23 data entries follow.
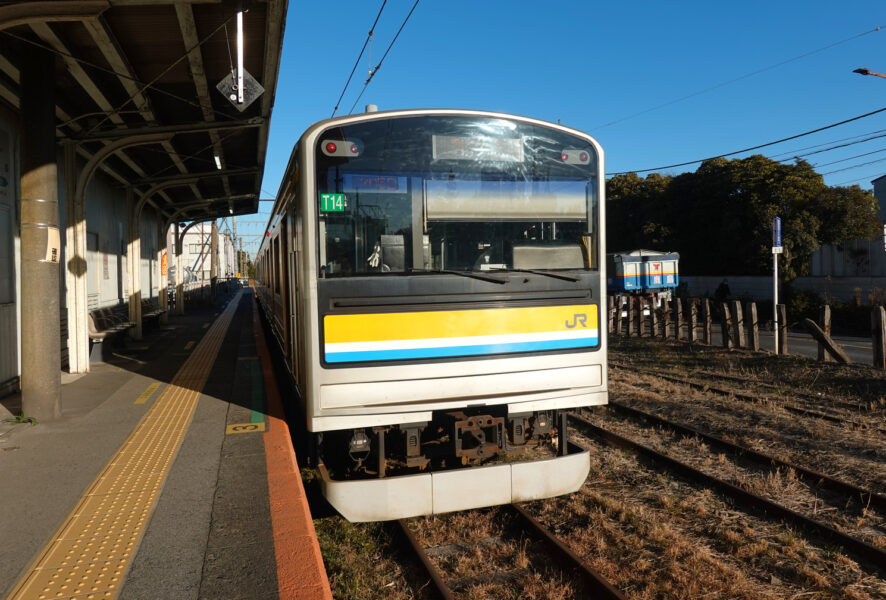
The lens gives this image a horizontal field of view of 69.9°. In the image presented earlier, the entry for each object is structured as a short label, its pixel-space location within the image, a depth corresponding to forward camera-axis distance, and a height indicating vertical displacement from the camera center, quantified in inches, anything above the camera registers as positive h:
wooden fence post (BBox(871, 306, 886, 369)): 396.5 -30.6
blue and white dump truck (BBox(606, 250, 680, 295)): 967.0 +30.2
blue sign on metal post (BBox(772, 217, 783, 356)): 528.7 +40.5
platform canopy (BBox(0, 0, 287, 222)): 242.8 +108.5
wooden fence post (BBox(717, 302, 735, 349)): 532.4 -30.1
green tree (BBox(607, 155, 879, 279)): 994.7 +136.3
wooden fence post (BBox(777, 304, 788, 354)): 475.8 -34.0
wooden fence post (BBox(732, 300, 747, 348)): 525.7 -31.7
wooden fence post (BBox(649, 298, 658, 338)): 668.7 -31.0
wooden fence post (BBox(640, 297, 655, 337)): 721.6 -33.4
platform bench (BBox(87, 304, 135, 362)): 410.9 -18.0
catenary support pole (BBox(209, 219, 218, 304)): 1154.7 +85.5
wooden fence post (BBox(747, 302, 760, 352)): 503.8 -32.0
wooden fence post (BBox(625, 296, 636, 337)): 731.4 -32.9
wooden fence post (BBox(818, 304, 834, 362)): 436.5 -26.4
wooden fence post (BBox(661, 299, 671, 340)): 652.7 -31.3
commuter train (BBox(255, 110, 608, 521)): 166.7 -0.8
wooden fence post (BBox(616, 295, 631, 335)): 742.5 -26.6
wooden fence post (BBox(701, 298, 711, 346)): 569.9 -31.0
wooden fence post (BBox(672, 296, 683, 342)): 617.9 -25.5
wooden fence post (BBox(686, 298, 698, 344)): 568.1 -24.4
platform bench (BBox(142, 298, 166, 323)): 618.2 -11.7
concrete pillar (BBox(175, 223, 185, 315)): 905.5 +22.3
